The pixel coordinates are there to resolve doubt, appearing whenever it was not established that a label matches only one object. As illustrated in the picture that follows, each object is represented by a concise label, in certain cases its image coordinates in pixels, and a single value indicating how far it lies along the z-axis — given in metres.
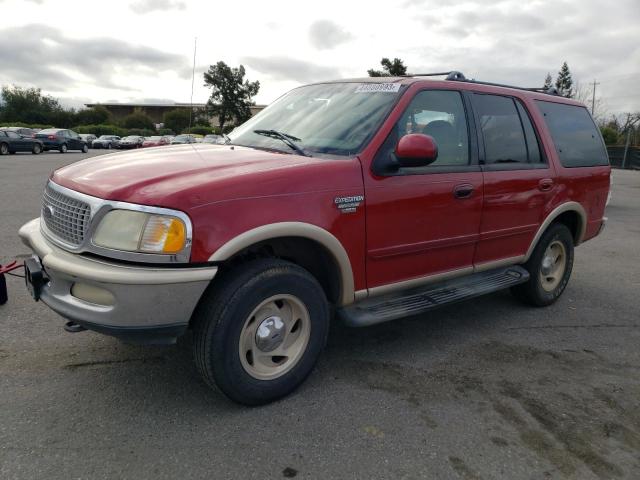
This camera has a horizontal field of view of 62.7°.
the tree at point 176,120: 75.88
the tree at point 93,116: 73.38
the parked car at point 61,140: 31.70
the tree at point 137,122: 76.19
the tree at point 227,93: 73.88
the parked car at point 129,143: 45.56
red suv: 2.55
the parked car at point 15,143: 26.44
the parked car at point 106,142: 45.66
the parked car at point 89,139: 45.91
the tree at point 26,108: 70.19
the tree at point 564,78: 74.75
